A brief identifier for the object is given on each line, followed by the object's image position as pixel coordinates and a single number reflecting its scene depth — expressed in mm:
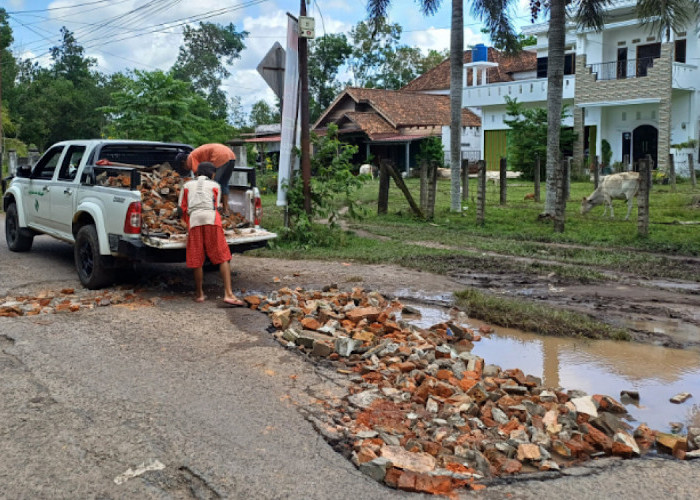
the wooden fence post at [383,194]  17297
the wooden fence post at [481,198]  15682
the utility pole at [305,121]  11906
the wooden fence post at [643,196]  13031
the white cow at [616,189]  16453
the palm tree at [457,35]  18750
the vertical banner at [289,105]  11695
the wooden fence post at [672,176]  23836
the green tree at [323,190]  12328
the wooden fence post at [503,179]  18797
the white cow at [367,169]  38991
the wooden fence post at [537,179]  21516
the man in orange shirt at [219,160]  8984
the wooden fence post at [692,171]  25328
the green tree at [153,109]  21688
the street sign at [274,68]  12086
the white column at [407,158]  39128
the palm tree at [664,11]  13594
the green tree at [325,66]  50062
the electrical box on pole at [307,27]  11586
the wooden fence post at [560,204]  13938
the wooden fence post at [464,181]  20298
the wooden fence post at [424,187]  17203
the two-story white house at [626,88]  30031
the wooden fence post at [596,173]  22392
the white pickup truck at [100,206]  7961
